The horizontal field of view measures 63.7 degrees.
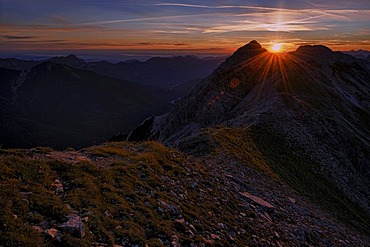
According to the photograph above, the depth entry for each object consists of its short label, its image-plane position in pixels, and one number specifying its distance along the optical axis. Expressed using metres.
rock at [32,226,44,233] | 9.35
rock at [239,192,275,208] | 20.69
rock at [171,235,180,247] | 11.61
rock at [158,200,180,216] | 13.90
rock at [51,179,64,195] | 12.12
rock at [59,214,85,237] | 9.77
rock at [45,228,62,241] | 9.31
